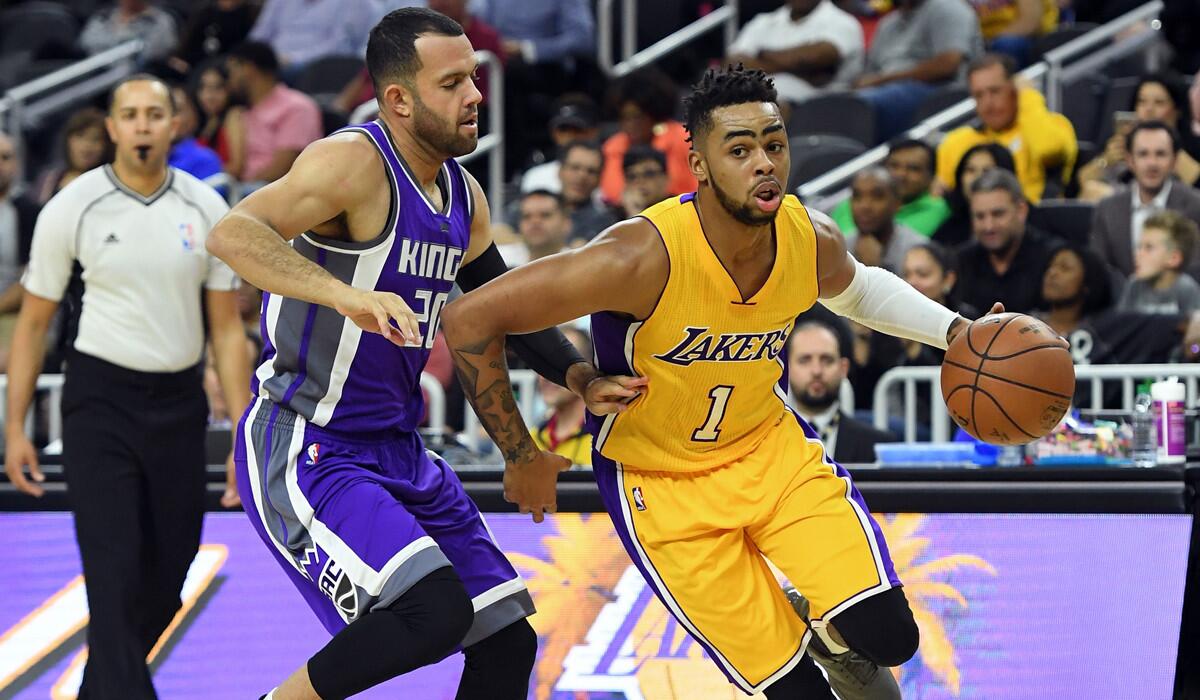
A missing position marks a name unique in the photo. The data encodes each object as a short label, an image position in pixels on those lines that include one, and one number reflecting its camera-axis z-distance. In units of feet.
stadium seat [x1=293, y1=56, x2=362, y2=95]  71.20
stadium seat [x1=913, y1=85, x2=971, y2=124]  61.36
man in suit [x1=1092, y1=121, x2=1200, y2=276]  49.19
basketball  25.55
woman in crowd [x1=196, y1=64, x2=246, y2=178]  66.28
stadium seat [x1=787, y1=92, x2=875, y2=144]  62.49
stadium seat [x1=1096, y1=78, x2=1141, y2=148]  61.36
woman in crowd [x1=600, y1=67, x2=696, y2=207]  60.18
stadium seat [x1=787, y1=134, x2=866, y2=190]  58.82
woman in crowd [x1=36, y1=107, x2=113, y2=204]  57.16
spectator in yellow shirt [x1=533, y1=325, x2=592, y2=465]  42.39
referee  31.17
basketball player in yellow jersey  24.79
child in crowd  45.62
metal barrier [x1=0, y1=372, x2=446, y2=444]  43.86
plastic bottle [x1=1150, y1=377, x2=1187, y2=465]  33.01
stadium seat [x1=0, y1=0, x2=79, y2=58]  81.92
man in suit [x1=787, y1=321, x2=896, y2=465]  39.83
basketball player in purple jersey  23.58
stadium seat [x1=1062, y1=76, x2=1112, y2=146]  63.26
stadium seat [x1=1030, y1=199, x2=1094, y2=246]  51.13
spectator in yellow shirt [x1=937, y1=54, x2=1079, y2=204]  55.26
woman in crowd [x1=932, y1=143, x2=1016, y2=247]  52.16
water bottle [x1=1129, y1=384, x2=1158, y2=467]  33.76
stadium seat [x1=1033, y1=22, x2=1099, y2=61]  65.05
